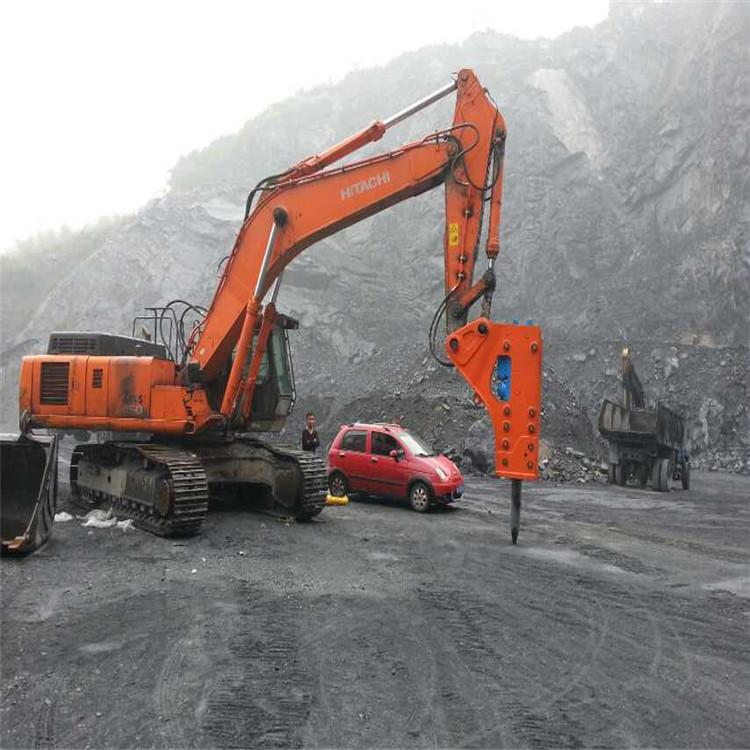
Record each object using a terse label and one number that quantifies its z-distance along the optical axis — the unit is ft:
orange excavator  25.45
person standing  47.60
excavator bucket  27.30
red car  41.68
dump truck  62.23
